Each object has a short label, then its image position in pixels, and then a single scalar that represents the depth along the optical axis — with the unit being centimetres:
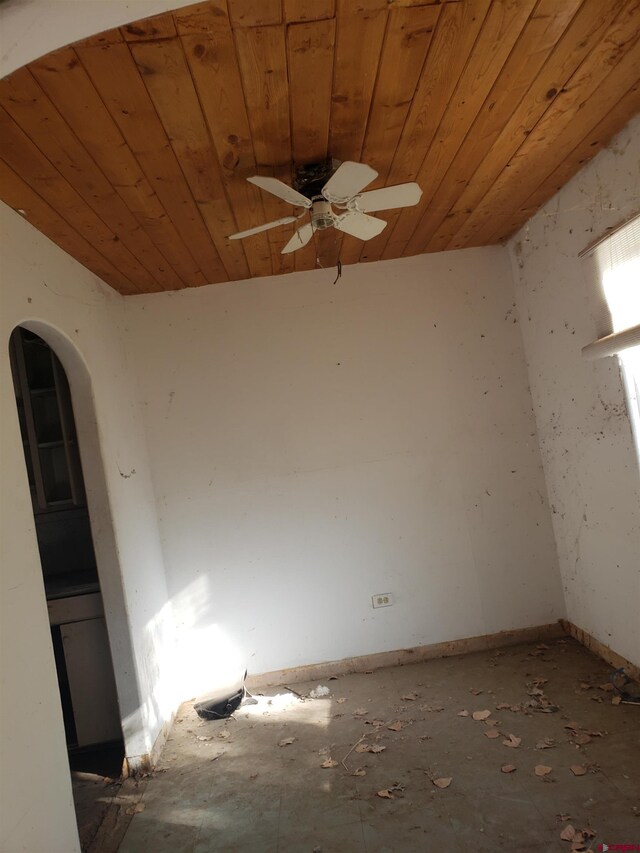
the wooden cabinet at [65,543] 354
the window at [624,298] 292
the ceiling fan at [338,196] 234
